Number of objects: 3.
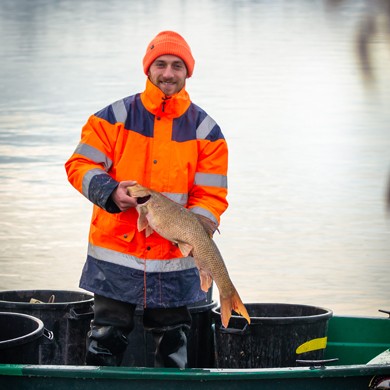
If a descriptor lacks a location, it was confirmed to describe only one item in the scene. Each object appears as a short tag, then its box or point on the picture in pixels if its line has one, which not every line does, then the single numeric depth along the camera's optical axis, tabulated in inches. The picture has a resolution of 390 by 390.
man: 282.7
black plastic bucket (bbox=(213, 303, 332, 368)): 313.0
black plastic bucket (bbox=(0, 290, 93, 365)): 316.3
